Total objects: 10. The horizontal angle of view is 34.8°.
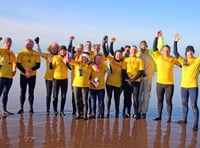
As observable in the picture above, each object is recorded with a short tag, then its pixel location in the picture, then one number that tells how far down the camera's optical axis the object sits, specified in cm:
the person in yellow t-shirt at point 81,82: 819
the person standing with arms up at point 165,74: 830
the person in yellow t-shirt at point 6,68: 858
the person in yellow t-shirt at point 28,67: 885
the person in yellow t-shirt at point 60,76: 872
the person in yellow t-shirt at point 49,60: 888
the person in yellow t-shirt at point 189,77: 764
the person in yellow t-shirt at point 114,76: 866
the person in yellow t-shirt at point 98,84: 841
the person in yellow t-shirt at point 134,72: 861
